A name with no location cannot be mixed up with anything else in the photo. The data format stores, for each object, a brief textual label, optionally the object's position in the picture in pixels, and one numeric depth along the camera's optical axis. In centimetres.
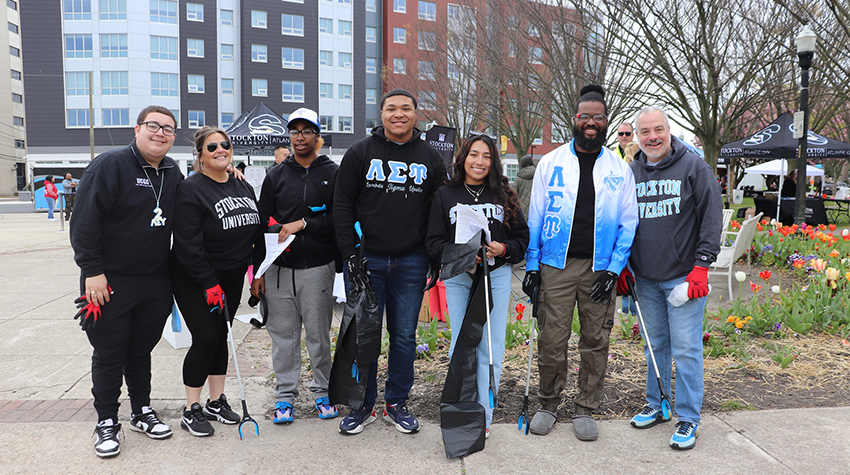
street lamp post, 981
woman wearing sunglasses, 341
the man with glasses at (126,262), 316
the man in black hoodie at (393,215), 351
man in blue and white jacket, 341
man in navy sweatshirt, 331
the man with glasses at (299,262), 370
